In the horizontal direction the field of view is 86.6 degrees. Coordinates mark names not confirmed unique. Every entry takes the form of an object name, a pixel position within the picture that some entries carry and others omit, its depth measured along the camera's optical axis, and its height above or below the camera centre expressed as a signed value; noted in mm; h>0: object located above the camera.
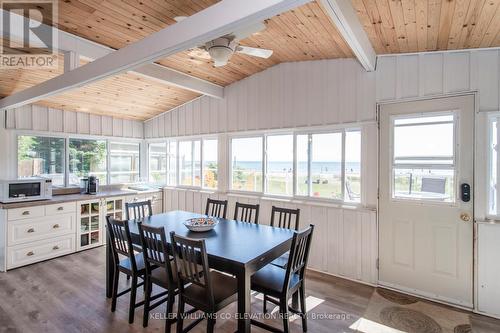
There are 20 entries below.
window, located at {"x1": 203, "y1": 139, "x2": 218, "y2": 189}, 5039 +35
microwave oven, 3680 -351
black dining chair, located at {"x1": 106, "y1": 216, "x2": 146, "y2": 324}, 2543 -944
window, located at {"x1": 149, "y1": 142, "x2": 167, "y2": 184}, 5996 +63
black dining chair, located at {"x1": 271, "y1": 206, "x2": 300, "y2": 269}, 2711 -777
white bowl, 2727 -613
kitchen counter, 3686 -525
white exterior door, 2783 -363
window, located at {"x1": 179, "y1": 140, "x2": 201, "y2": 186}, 5363 +58
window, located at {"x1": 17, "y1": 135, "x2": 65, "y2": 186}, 4320 +142
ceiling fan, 2146 +1073
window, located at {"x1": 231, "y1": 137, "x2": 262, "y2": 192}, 4430 +32
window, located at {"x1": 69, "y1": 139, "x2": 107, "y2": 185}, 4970 +125
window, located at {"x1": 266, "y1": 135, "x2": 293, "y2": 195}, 4090 +14
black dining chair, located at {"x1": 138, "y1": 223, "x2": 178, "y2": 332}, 2215 -871
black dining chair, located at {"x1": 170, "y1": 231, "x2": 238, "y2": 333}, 1969 -950
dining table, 1955 -696
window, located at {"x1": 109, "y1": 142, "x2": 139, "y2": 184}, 5604 +81
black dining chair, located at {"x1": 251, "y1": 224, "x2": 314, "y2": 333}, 2133 -1004
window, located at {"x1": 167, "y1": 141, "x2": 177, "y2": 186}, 5781 +39
